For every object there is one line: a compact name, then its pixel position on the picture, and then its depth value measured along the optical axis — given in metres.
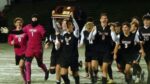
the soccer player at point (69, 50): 12.81
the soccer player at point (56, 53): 13.38
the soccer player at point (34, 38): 14.76
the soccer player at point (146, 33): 13.38
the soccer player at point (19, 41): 14.42
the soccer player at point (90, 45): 14.61
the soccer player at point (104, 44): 14.11
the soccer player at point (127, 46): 14.09
